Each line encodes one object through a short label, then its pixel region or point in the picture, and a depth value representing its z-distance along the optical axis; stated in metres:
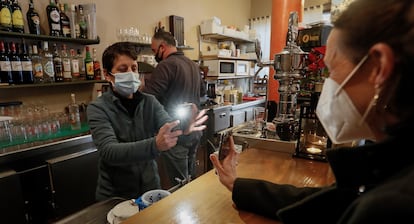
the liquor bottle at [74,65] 2.38
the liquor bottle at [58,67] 2.24
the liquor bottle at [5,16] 1.89
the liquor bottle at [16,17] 1.97
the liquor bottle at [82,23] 2.39
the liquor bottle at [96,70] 2.54
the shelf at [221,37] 4.25
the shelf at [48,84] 1.93
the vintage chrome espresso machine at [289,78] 1.34
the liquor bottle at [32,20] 2.11
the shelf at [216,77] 4.11
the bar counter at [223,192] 0.75
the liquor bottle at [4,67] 1.88
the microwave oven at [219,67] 4.03
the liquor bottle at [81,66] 2.47
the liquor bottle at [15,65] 1.95
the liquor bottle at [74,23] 2.30
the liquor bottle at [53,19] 2.16
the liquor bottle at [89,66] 2.47
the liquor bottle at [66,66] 2.30
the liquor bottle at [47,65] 2.17
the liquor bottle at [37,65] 2.11
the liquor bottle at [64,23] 2.26
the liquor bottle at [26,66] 2.02
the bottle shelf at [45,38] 1.96
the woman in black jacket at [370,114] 0.35
